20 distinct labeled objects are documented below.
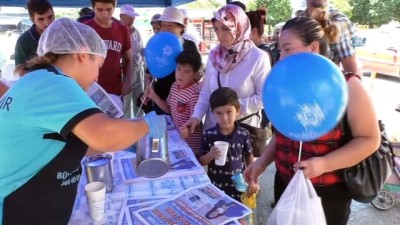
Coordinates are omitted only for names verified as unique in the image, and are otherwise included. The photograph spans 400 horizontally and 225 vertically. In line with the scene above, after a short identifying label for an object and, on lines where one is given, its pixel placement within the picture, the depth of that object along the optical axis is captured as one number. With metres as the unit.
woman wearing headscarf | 2.12
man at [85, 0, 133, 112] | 2.90
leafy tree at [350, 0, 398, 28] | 17.20
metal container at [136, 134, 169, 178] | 1.37
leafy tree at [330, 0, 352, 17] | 16.53
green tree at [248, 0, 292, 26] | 17.14
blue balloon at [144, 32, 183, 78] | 2.47
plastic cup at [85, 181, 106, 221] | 1.18
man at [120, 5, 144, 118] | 4.96
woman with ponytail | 1.18
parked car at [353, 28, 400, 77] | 8.78
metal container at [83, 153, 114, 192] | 1.34
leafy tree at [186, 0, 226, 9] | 24.42
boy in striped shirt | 2.35
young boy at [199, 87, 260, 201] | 2.00
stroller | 2.74
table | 1.23
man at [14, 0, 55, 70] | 2.77
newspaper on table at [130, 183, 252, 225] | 1.20
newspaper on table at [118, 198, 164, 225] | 1.20
